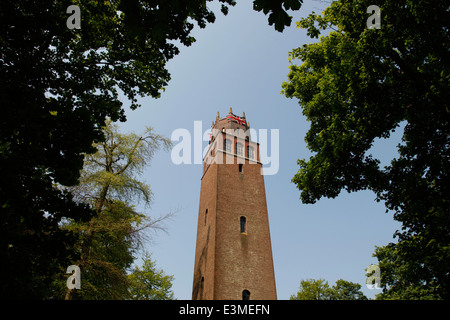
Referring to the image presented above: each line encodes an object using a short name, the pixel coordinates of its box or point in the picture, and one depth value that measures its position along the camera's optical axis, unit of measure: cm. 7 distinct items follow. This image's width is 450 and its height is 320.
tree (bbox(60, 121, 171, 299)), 1165
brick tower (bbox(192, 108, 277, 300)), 1797
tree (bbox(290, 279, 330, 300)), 3800
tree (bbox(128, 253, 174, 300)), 1271
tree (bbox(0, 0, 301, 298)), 429
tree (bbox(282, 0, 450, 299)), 782
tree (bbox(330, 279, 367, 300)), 5056
